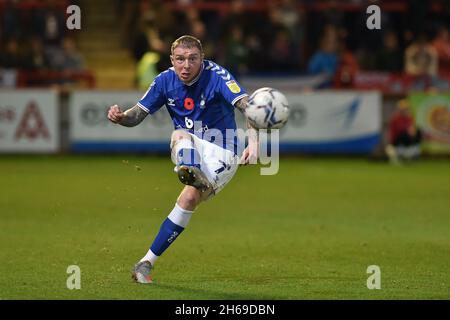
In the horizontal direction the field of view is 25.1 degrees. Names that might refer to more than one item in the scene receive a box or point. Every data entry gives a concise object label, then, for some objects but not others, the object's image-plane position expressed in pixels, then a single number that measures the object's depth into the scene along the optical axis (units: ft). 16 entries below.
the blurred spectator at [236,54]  68.59
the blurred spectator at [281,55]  70.85
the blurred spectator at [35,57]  70.08
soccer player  27.66
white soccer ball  26.35
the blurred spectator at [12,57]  69.82
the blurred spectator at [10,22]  73.77
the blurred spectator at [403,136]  64.60
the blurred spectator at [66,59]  71.10
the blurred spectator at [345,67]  68.64
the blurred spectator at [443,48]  71.92
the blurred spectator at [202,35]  69.51
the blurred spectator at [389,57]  69.36
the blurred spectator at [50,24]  74.02
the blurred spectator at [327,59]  69.56
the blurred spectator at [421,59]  69.10
